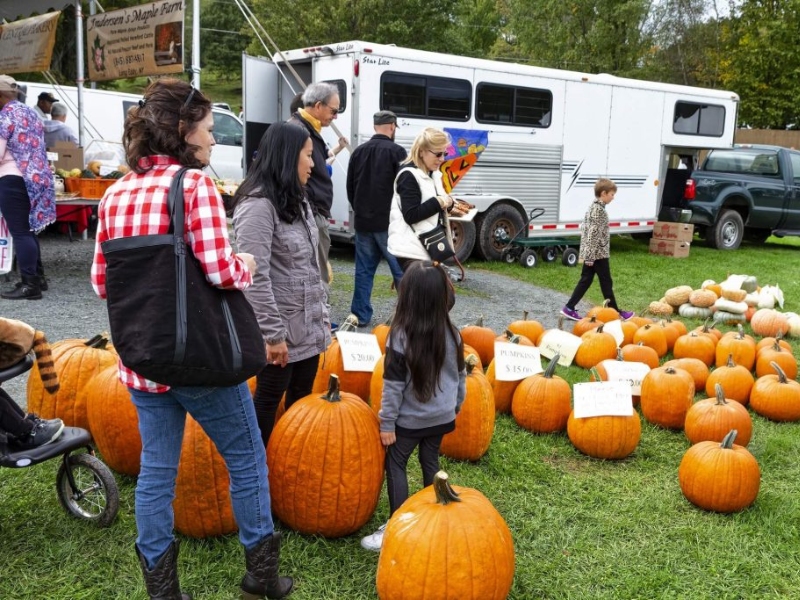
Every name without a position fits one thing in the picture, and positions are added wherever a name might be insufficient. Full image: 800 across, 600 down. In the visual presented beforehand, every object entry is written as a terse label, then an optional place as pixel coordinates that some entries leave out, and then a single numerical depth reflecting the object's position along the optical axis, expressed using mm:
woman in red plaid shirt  2242
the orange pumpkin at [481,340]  5488
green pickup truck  14688
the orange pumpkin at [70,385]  3779
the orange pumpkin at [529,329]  6035
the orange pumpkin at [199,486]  2992
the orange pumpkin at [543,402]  4445
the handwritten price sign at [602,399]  4141
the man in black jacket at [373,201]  6730
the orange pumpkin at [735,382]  5027
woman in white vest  5035
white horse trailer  10320
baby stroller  2982
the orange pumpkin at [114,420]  3441
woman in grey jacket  3000
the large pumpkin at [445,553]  2598
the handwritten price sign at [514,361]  4648
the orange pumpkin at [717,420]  4176
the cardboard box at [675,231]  13633
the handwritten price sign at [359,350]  4270
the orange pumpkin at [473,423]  3924
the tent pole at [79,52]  9680
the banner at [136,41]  8109
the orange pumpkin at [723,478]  3537
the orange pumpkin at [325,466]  3129
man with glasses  4988
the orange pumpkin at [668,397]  4633
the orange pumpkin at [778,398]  4832
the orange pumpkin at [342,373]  4383
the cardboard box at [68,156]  9336
